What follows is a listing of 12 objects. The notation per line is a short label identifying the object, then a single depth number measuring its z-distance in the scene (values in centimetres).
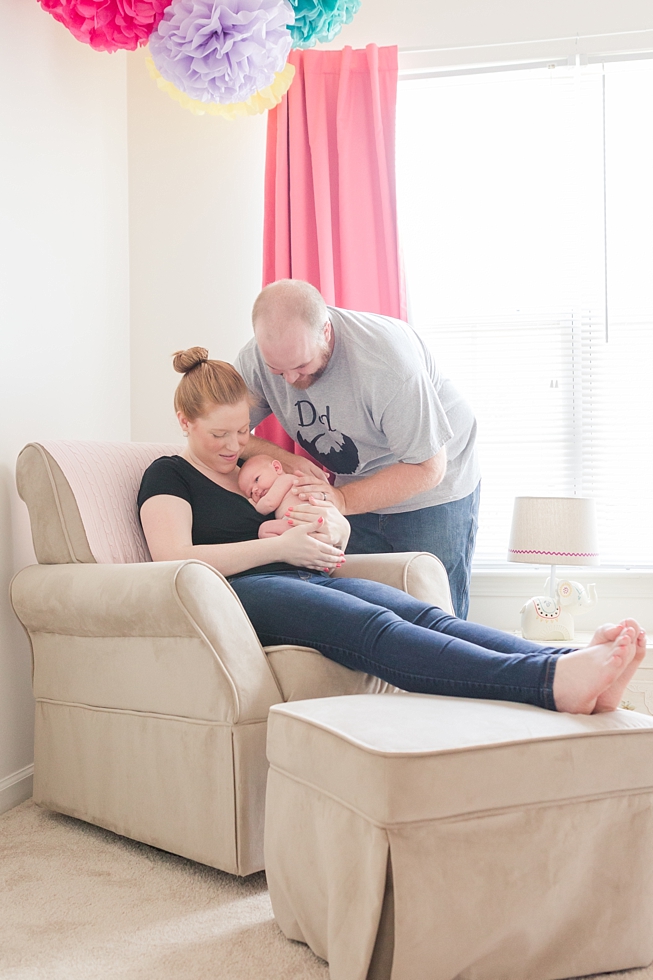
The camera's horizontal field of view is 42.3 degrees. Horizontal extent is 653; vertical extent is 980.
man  224
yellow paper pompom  250
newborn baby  218
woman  144
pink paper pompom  219
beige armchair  167
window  308
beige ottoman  123
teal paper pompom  236
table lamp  271
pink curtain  294
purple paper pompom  223
